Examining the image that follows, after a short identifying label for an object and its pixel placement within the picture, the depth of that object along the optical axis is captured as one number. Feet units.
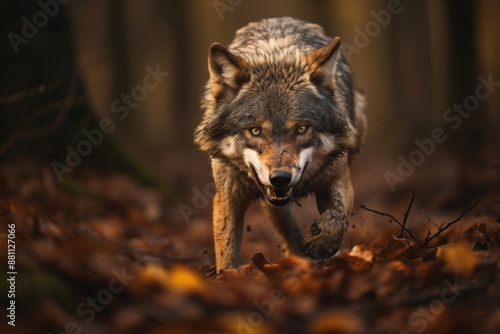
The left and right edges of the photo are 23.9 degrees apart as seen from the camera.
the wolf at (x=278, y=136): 31.22
